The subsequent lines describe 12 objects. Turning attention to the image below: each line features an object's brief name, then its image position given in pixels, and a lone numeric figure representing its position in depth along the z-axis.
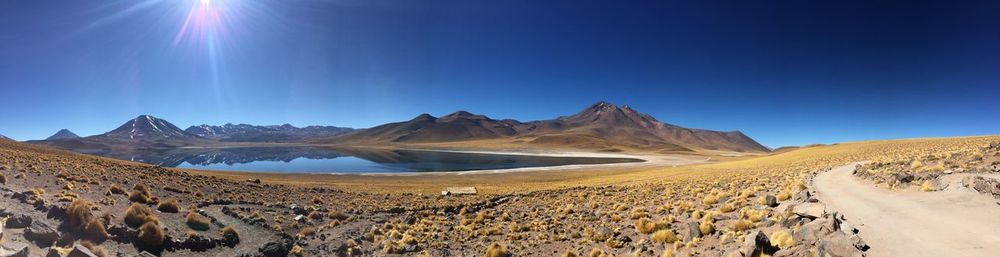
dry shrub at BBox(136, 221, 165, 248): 12.47
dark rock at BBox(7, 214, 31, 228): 9.73
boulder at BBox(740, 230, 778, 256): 9.36
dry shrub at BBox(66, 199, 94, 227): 11.61
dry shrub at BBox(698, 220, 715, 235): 12.76
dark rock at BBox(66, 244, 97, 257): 8.56
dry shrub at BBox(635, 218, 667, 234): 14.74
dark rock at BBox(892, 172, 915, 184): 16.28
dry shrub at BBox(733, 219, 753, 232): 12.12
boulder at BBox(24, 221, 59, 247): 9.52
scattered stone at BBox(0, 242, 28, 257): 7.32
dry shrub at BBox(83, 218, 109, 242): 11.49
